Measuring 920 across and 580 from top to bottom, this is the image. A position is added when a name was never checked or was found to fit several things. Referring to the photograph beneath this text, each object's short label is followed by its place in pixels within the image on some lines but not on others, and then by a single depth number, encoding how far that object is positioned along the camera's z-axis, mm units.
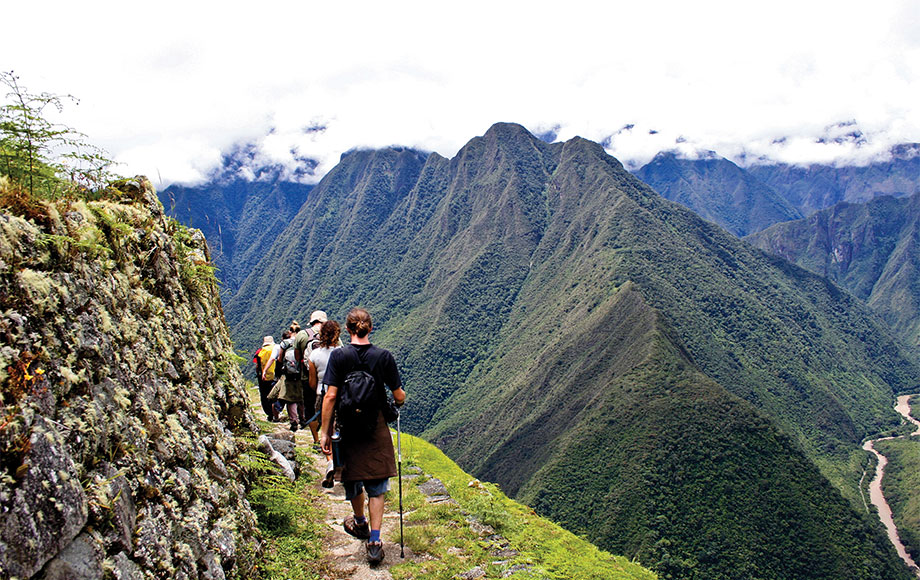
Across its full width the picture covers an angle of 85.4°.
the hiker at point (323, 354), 8805
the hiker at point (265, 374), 12734
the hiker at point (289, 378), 11117
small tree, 5352
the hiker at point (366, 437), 6336
